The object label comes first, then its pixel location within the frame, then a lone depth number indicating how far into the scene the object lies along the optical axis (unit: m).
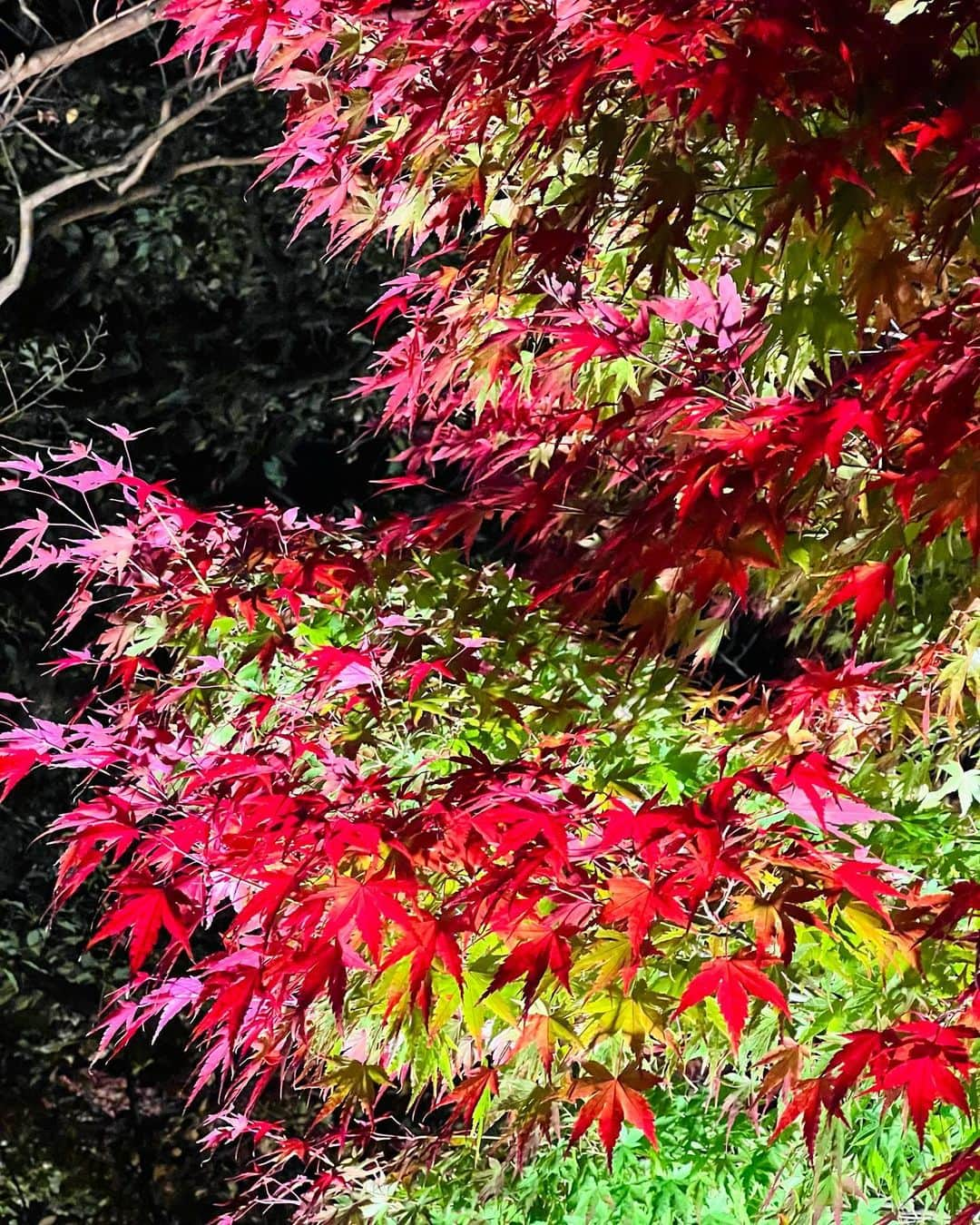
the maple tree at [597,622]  1.31
